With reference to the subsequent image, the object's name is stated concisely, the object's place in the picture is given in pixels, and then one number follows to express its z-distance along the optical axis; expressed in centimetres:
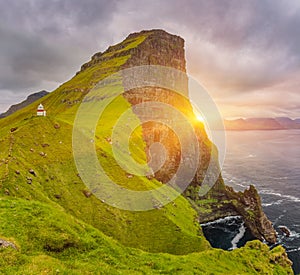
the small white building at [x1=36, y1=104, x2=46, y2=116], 6421
